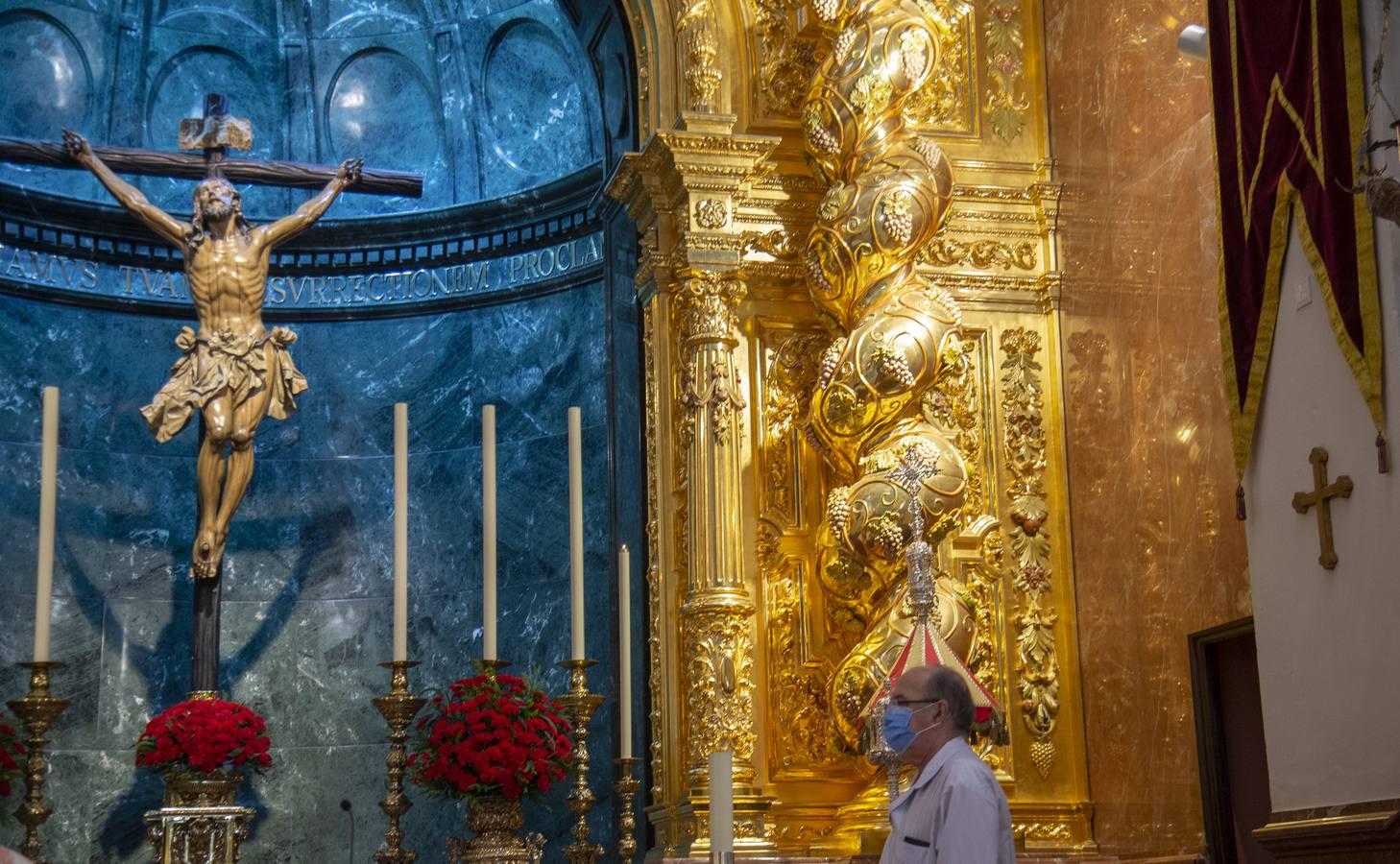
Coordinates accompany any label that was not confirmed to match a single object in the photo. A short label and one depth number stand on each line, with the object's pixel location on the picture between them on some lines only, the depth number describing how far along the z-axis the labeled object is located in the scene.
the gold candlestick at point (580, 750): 7.09
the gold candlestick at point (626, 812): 7.21
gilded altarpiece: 8.27
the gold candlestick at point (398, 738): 6.95
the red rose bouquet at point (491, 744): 7.05
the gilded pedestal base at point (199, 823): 7.36
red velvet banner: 5.78
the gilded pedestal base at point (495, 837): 7.11
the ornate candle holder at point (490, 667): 7.34
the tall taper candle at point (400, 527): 7.28
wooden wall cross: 5.79
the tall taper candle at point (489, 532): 7.35
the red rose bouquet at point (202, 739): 7.36
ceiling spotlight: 7.39
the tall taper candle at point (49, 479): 7.30
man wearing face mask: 4.17
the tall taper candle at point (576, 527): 7.32
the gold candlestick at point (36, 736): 6.68
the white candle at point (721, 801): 4.68
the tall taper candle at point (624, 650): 7.38
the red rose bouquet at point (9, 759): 6.88
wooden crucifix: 8.72
